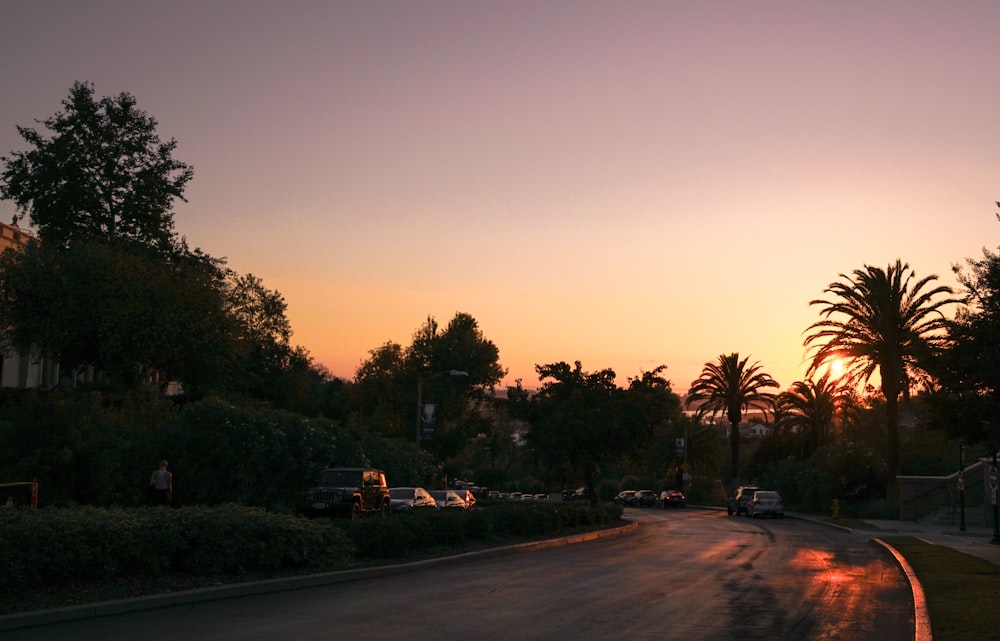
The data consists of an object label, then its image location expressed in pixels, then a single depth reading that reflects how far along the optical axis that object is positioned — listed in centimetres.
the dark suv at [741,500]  5562
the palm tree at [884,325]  4491
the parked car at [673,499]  7231
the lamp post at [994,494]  2716
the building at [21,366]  5469
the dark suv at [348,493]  2909
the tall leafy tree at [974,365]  1584
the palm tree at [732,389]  6819
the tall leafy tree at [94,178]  5219
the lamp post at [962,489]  3551
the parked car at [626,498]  7836
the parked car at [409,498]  3434
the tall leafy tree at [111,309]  4294
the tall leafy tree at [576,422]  4112
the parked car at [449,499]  3828
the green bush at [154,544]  1316
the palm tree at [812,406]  7081
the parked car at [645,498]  7612
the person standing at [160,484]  2369
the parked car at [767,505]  5222
